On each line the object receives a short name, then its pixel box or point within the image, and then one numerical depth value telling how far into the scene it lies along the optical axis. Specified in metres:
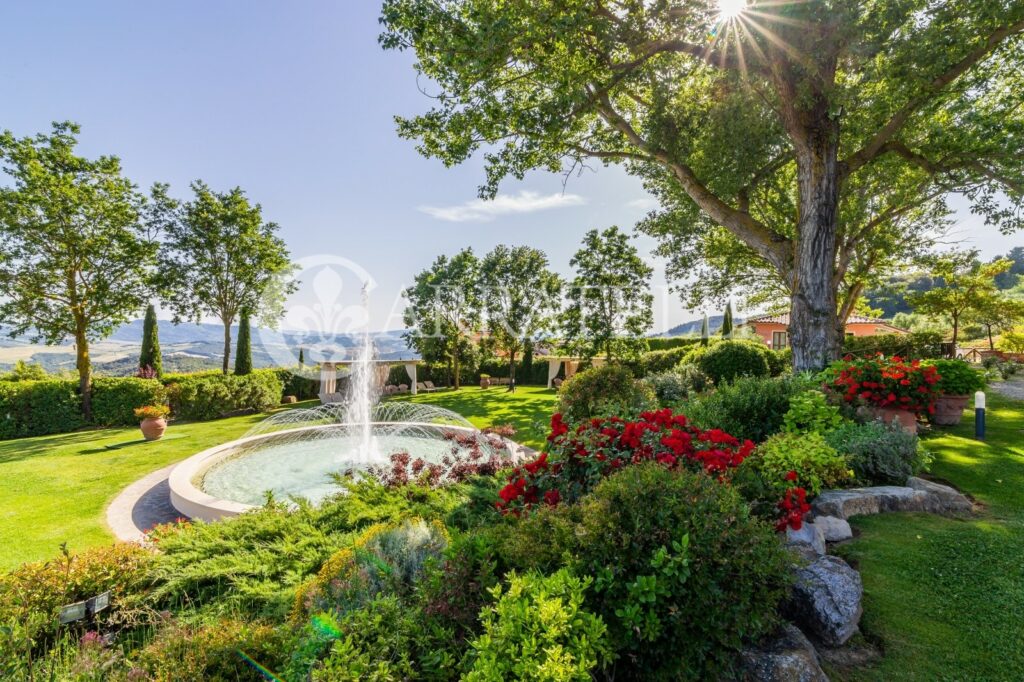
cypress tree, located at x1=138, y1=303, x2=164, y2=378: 16.09
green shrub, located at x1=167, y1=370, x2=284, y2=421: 14.53
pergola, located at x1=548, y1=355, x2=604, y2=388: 20.77
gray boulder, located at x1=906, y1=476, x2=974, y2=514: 4.03
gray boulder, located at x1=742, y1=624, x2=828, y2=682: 1.89
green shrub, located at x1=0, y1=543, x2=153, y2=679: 2.52
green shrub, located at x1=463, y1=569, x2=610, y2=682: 1.44
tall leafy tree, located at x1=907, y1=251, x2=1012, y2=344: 18.94
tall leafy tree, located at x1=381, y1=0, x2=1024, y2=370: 7.32
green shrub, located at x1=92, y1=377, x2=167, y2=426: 13.52
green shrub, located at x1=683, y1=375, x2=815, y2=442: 5.54
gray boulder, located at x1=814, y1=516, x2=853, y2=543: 3.37
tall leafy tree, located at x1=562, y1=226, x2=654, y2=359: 16.25
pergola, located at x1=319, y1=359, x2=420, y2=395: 18.83
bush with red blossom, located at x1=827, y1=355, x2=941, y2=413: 5.90
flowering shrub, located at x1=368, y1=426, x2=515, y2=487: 5.30
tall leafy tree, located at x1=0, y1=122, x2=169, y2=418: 12.73
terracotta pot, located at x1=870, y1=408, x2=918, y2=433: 5.95
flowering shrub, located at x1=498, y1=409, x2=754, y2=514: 3.03
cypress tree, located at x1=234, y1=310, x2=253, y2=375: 17.84
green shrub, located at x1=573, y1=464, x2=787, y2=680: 1.82
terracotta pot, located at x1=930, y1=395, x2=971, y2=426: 7.19
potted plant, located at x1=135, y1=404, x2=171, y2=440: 10.98
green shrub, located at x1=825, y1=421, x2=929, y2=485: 4.41
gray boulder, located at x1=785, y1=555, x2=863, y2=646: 2.29
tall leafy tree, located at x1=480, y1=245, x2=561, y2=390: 21.78
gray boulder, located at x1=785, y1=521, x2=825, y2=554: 2.90
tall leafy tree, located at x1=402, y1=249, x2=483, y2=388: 21.56
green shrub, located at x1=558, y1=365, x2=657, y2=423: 7.24
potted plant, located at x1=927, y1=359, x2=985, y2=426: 6.87
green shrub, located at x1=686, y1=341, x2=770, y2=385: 12.24
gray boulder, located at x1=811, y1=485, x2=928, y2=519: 3.76
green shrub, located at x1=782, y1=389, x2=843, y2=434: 5.07
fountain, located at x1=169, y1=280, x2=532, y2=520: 6.42
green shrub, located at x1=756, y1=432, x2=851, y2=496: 3.63
